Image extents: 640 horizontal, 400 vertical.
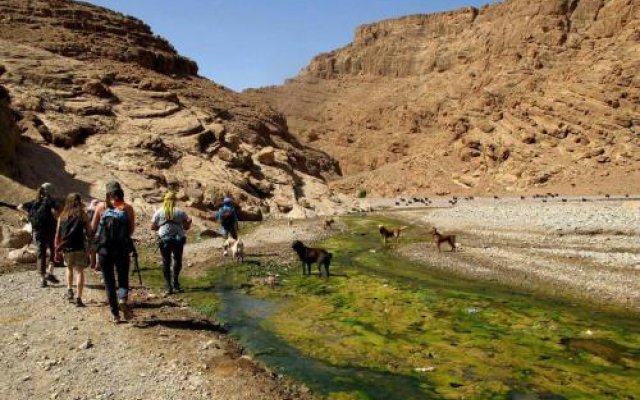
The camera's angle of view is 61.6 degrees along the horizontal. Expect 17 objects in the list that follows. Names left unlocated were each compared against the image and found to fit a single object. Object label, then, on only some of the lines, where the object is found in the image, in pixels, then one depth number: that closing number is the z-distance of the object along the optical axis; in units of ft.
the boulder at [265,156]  161.89
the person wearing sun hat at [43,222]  36.96
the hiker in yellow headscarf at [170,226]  38.09
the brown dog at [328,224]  107.24
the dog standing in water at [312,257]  53.21
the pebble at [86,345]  26.53
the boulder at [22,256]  46.80
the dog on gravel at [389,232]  83.61
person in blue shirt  58.18
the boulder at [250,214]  115.44
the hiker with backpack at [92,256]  44.65
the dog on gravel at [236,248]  60.13
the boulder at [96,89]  129.90
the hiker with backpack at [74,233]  31.19
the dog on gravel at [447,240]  74.23
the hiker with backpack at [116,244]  28.76
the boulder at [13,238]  50.34
